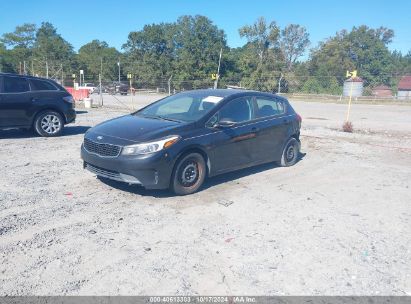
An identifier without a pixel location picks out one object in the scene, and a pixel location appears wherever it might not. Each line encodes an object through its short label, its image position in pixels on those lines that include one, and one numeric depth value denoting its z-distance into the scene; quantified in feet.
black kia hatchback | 17.81
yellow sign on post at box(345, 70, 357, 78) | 47.14
